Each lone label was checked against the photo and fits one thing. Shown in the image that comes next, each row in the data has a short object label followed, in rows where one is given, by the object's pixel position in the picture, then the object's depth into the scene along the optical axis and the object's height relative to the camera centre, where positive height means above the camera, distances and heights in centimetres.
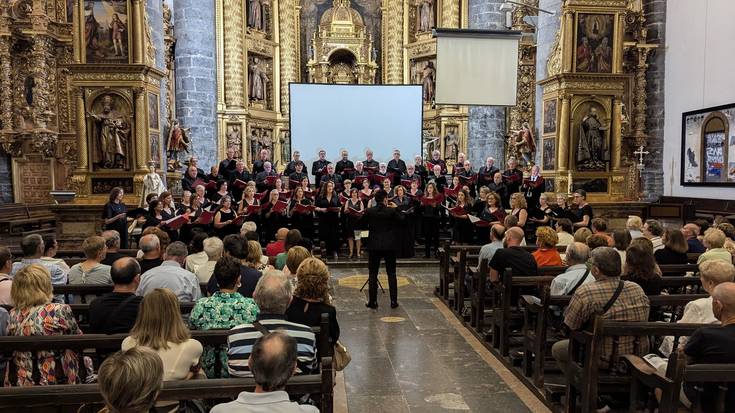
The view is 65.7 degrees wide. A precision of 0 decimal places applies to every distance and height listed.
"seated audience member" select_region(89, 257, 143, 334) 371 -90
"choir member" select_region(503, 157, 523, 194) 1287 -21
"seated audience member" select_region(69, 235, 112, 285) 512 -91
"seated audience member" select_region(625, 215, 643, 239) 737 -76
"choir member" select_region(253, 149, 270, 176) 1345 +9
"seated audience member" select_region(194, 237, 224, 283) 550 -88
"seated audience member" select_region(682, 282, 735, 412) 314 -98
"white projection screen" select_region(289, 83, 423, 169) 1852 +190
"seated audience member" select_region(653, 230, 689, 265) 605 -88
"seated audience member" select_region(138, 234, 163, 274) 537 -81
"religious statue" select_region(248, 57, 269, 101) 2159 +332
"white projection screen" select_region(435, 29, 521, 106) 1310 +233
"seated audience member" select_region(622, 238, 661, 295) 461 -83
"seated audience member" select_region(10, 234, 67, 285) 509 -77
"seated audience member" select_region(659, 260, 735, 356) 387 -94
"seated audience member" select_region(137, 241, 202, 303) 448 -90
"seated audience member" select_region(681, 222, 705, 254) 723 -92
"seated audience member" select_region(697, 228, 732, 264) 558 -81
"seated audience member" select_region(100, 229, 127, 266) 589 -81
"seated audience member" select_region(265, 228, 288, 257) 672 -94
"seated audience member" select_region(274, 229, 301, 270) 596 -81
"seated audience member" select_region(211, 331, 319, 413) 225 -85
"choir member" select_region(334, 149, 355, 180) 1363 -1
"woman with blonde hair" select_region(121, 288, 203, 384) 300 -90
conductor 769 -96
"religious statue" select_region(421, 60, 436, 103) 2255 +346
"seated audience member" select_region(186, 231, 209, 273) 570 -88
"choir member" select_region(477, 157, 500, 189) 1295 -17
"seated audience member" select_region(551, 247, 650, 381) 404 -96
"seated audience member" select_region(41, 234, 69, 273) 549 -81
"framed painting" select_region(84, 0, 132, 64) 1112 +267
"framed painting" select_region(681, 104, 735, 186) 1212 +47
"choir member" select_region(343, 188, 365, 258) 1118 -106
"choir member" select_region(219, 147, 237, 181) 1334 +2
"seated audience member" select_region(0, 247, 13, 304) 427 -85
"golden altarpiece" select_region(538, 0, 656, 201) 1230 +147
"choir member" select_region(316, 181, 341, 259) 1148 -98
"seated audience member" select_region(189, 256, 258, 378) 361 -92
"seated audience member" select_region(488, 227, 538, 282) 591 -95
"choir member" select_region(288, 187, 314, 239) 1129 -97
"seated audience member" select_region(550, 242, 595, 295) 495 -93
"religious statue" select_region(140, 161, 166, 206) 1106 -33
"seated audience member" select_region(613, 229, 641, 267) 586 -75
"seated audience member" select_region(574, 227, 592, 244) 617 -73
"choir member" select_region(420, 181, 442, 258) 1162 -98
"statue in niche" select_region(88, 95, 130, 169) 1130 +67
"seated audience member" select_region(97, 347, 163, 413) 188 -71
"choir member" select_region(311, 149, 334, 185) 1385 +4
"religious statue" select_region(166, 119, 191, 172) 1534 +64
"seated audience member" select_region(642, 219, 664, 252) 677 -78
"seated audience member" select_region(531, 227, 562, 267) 622 -91
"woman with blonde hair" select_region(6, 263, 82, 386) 345 -97
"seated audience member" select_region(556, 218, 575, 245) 760 -88
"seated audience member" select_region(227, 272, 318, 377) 309 -91
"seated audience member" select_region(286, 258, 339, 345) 388 -92
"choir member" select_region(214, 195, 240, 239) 1016 -91
